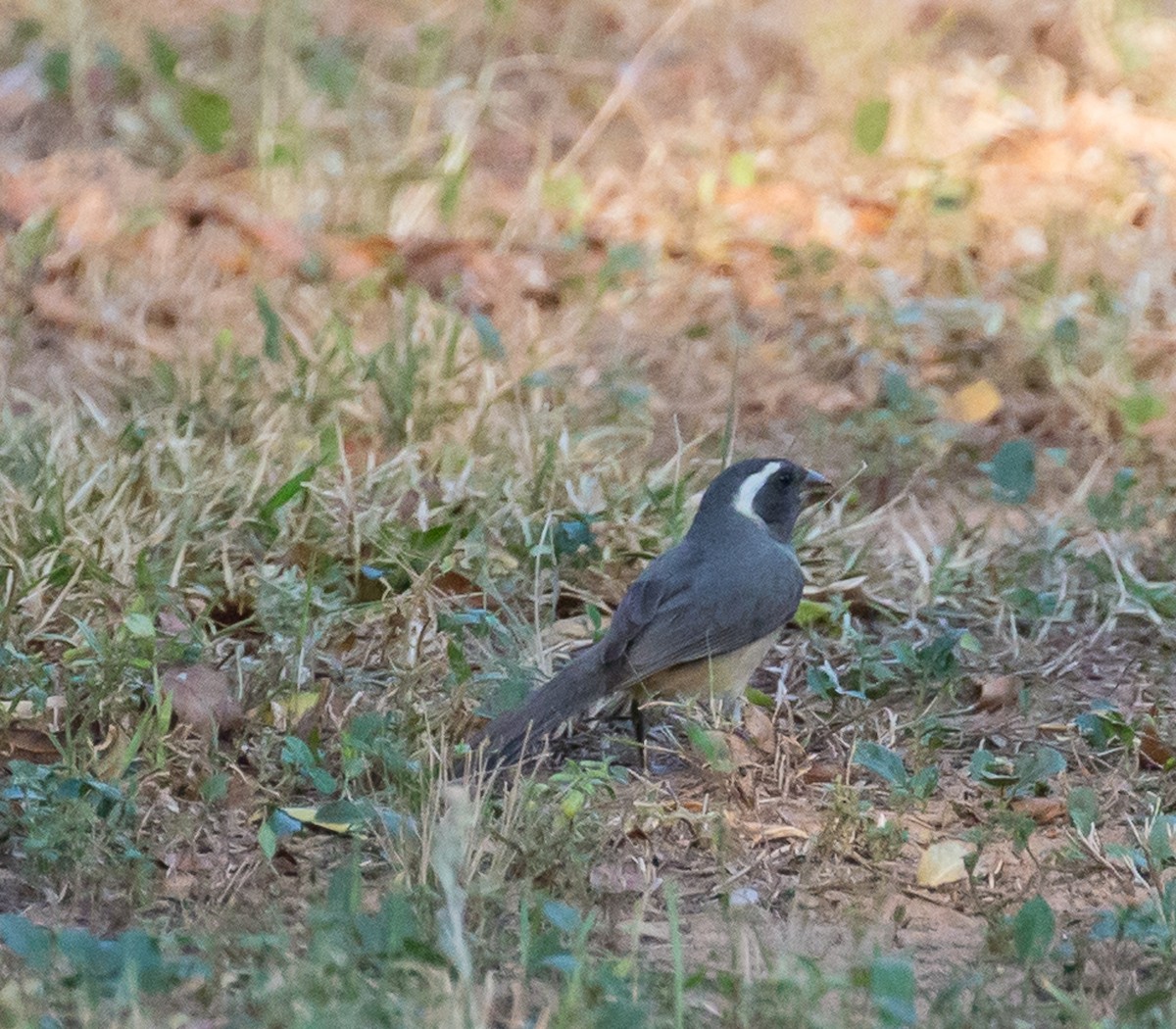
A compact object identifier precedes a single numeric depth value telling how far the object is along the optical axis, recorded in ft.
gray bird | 31.89
